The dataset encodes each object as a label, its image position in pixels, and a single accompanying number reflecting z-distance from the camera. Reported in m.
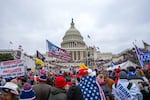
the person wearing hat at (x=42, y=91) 2.26
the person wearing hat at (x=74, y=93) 1.93
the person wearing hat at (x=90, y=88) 2.02
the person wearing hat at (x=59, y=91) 1.97
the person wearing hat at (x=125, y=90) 2.10
